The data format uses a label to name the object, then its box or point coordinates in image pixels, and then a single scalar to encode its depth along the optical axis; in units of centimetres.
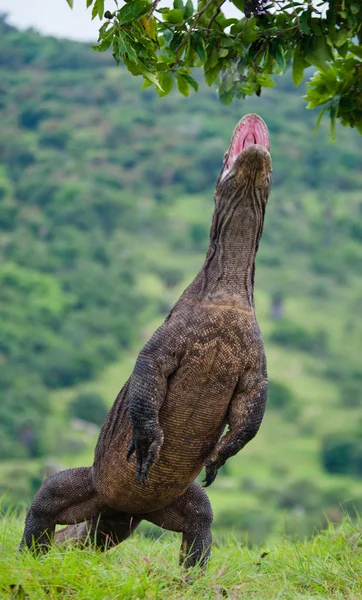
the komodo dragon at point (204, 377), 980
